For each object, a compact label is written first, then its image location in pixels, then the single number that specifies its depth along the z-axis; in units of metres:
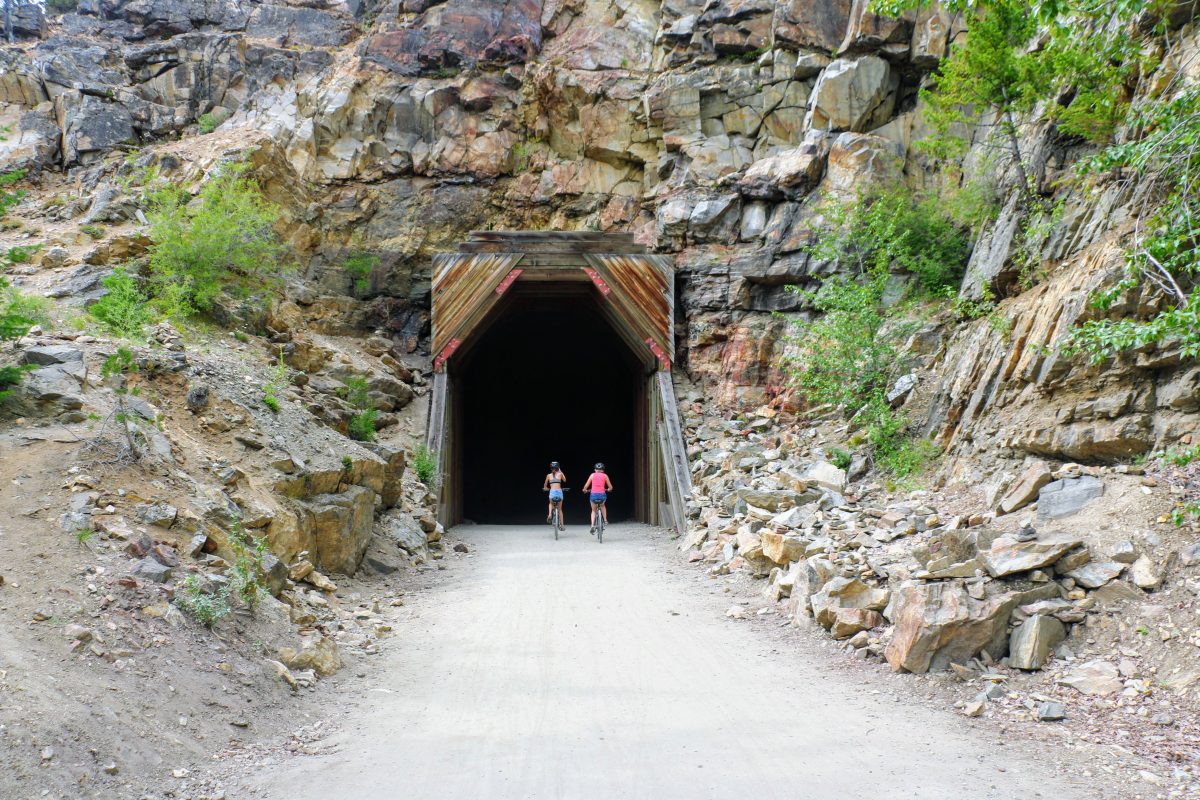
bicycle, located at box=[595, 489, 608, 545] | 12.32
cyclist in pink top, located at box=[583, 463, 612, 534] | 12.28
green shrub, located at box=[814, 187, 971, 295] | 12.31
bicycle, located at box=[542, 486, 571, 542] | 12.65
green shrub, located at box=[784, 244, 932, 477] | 11.14
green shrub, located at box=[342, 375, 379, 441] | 11.23
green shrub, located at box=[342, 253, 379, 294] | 16.34
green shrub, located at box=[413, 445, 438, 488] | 12.38
